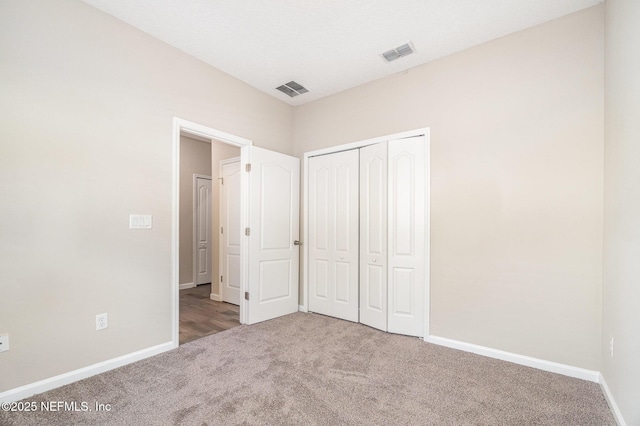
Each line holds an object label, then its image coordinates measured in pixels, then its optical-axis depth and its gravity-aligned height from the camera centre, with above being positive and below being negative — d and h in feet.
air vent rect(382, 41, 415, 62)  9.35 +5.39
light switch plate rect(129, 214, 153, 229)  8.41 -0.24
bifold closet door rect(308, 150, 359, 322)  12.03 -0.94
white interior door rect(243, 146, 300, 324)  11.69 -0.92
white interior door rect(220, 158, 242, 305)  14.64 -0.89
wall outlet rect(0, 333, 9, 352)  6.29 -2.81
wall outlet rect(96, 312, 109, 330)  7.71 -2.91
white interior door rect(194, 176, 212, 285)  19.49 -1.22
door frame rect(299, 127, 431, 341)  10.03 +0.46
